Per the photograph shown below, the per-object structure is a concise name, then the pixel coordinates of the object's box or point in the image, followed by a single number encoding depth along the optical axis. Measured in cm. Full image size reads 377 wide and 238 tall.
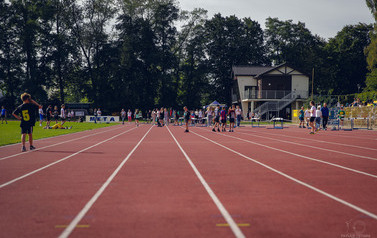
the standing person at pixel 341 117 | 2513
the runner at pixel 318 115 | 2313
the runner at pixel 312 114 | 2036
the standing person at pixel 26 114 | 1062
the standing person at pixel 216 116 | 2291
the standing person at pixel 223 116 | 2281
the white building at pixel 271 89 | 5131
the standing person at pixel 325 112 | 2280
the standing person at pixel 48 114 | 2452
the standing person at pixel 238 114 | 3105
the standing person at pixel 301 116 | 2897
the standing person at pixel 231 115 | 2247
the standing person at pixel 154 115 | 3744
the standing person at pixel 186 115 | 2250
